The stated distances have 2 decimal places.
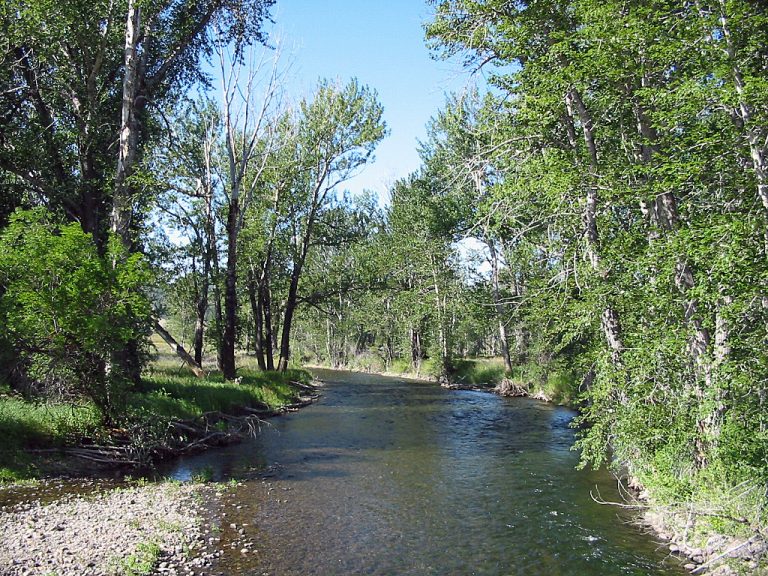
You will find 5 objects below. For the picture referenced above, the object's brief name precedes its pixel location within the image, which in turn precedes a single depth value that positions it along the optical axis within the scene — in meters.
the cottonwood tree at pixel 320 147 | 30.56
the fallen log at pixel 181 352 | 18.00
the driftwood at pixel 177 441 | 13.40
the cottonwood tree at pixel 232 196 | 23.28
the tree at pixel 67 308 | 11.66
